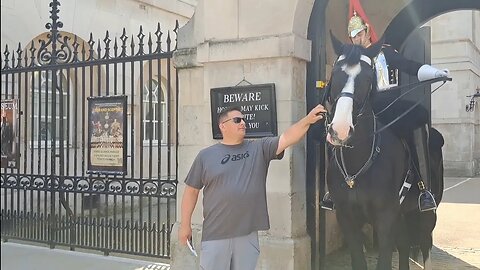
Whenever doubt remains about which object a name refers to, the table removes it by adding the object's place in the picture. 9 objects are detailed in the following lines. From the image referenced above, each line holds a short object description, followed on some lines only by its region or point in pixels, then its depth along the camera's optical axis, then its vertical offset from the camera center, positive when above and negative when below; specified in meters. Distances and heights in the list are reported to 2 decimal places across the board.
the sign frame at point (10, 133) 8.61 +0.10
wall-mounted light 23.02 +1.62
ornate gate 7.13 -0.67
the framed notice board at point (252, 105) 5.74 +0.40
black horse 3.96 -0.19
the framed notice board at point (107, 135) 7.43 +0.06
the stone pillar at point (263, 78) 5.73 +0.72
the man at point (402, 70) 4.50 +0.54
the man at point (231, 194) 3.74 -0.40
